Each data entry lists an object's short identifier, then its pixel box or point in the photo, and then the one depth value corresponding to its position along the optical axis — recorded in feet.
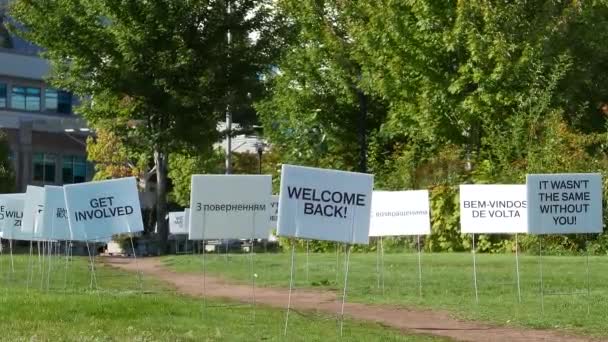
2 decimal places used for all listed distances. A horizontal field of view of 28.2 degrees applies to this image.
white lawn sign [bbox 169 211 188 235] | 160.62
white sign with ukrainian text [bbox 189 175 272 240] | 58.39
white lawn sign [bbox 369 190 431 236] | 71.10
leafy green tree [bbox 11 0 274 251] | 134.41
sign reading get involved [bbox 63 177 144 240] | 65.36
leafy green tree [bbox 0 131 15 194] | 214.12
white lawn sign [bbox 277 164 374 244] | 48.70
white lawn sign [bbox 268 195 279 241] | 88.53
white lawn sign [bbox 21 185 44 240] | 80.89
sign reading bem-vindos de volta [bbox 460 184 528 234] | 64.85
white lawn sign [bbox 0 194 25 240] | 86.84
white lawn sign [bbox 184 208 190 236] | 145.63
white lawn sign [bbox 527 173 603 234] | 59.06
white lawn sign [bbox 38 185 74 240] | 74.08
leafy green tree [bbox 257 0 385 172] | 151.94
